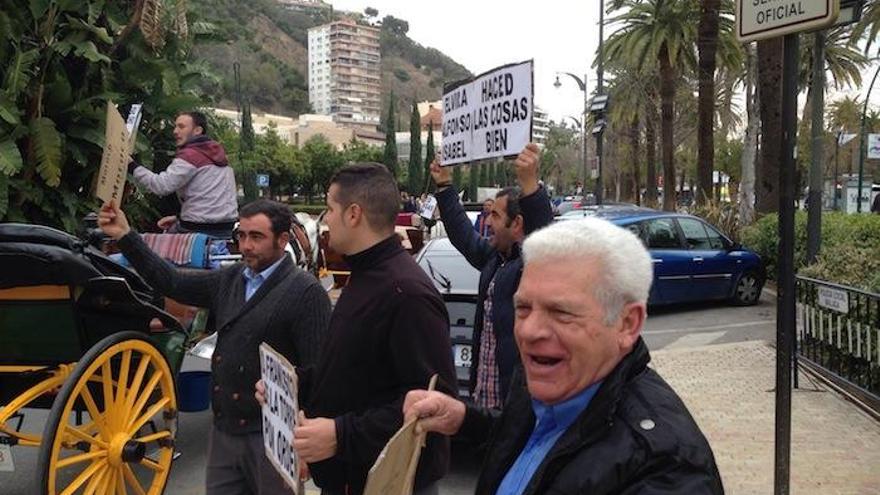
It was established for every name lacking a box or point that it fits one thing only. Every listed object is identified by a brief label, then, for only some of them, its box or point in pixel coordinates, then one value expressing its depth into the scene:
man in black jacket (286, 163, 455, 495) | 2.65
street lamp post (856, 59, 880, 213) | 28.41
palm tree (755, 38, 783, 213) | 16.62
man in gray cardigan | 3.51
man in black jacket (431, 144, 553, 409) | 3.97
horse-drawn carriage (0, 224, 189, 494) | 4.12
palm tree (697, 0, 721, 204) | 22.05
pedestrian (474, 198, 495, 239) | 8.78
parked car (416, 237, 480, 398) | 6.20
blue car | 12.70
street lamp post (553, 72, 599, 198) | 35.84
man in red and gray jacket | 6.28
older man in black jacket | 1.58
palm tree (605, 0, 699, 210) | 32.31
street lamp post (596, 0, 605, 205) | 28.99
